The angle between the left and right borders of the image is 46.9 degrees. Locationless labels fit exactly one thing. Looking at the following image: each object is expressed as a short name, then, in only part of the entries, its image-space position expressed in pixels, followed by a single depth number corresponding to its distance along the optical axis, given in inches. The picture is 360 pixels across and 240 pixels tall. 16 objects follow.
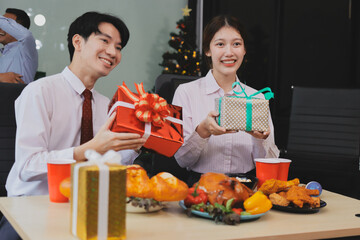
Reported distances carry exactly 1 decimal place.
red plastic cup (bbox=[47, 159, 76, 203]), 46.5
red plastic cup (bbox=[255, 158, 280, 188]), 55.7
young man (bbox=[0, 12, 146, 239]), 56.5
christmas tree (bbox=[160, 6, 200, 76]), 191.0
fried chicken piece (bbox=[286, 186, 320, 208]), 47.1
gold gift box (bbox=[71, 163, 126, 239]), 32.3
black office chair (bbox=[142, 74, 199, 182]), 82.2
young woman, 77.5
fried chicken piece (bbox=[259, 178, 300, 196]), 50.0
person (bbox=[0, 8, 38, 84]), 140.3
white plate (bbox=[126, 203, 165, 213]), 42.8
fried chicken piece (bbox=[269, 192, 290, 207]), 47.3
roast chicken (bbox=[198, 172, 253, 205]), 43.3
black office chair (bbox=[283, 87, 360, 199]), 108.0
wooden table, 37.2
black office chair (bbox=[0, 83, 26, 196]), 74.1
